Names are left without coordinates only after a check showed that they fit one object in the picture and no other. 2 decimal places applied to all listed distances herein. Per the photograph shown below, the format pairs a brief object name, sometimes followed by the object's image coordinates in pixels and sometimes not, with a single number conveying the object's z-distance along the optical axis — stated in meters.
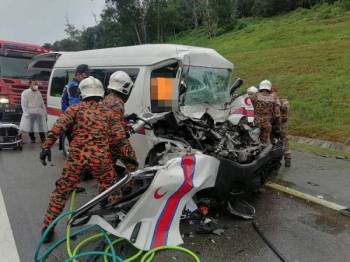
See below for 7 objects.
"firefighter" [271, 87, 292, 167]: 7.72
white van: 5.86
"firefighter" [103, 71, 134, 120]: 5.27
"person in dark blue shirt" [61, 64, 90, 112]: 7.14
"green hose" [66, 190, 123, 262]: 3.52
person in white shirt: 10.82
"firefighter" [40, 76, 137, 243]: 4.27
